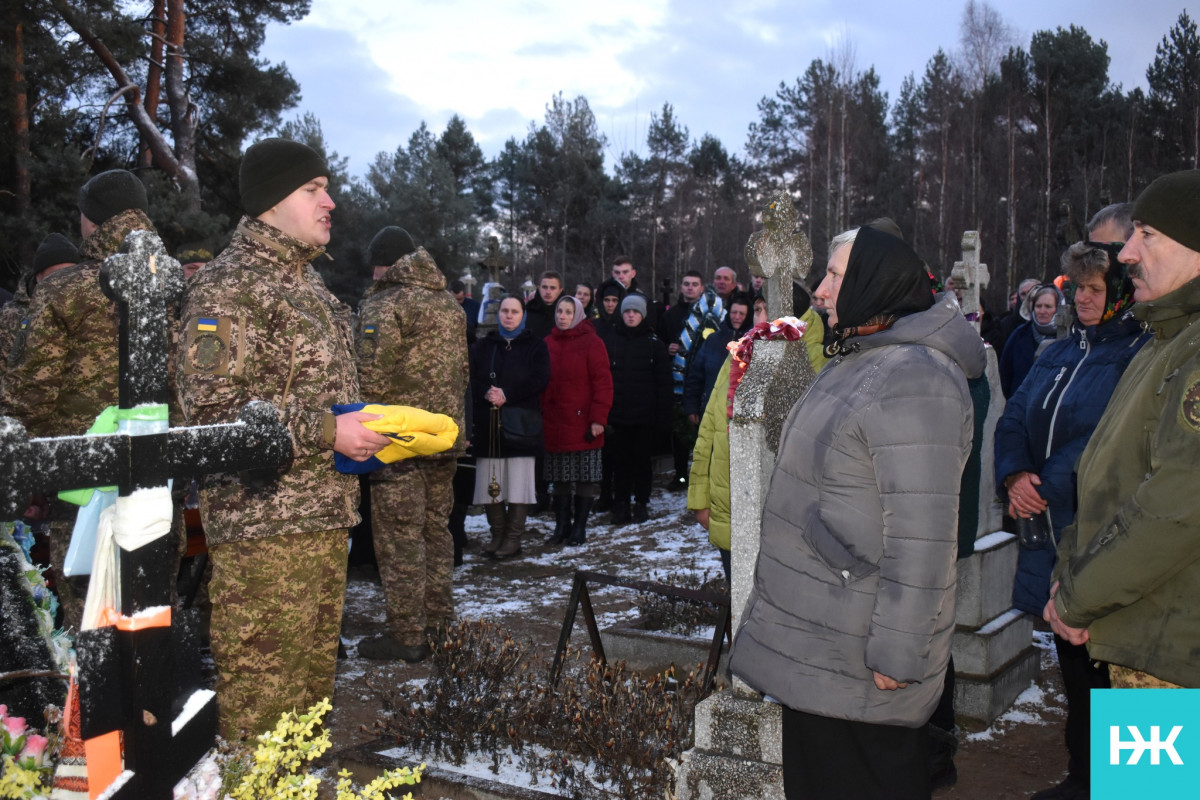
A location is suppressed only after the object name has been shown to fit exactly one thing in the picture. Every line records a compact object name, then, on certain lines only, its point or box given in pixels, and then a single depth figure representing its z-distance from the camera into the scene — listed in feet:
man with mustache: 7.67
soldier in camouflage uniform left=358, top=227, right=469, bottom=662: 17.80
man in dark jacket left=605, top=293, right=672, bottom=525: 31.35
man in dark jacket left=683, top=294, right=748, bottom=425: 27.63
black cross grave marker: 5.22
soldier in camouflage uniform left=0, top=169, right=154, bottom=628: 13.91
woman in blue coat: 11.96
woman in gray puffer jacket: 7.50
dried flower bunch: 11.69
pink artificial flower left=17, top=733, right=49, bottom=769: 5.72
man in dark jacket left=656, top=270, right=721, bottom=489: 32.73
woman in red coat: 28.32
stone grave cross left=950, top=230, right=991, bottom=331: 22.62
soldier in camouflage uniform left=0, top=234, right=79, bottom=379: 17.99
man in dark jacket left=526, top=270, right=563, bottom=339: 32.45
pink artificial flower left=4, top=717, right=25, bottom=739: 5.93
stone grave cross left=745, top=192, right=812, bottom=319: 12.59
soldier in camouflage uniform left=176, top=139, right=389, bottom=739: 9.55
